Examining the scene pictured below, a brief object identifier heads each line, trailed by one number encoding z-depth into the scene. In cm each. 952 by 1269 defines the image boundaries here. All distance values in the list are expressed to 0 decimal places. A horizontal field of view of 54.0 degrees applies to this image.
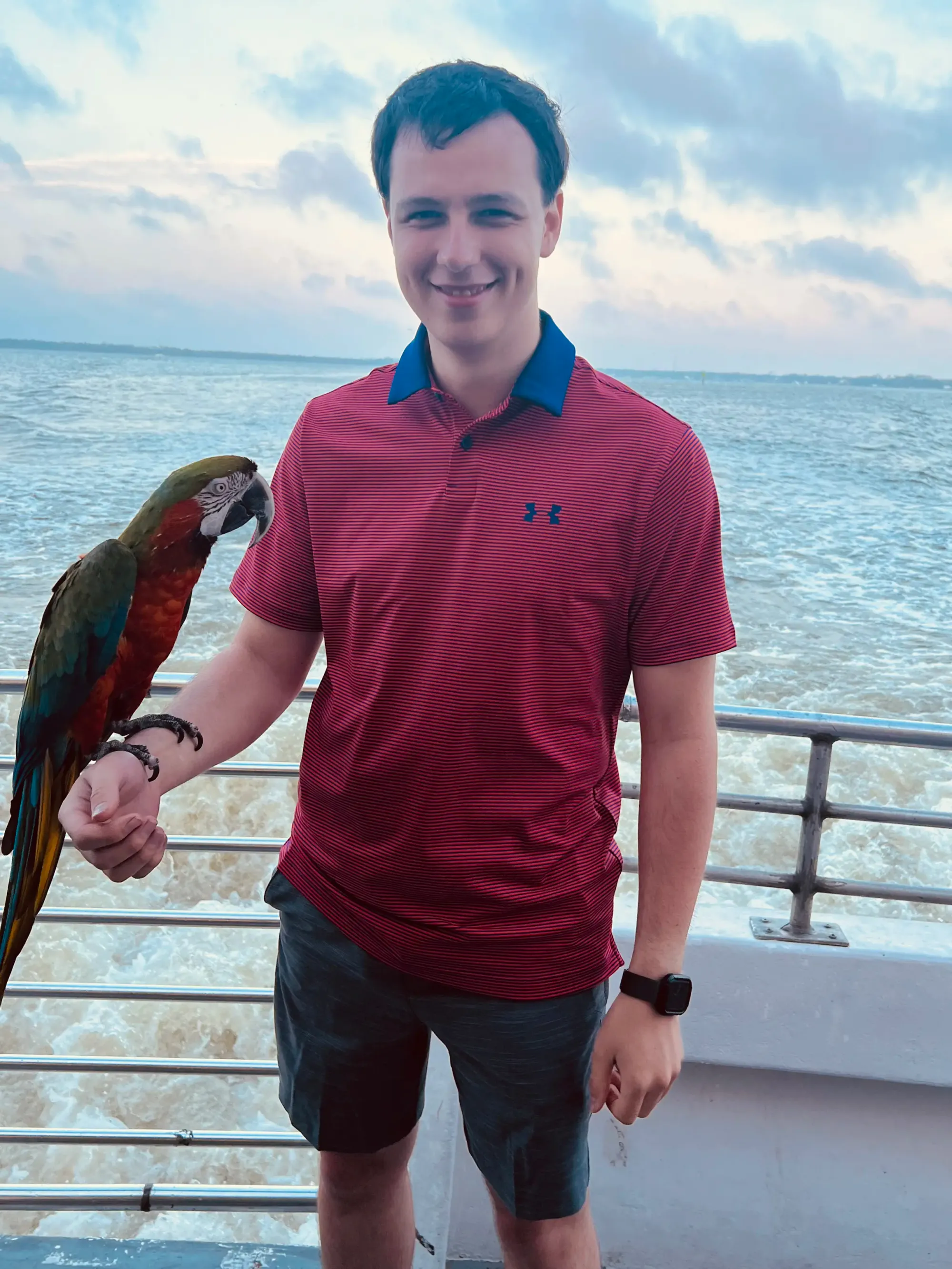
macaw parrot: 81
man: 80
